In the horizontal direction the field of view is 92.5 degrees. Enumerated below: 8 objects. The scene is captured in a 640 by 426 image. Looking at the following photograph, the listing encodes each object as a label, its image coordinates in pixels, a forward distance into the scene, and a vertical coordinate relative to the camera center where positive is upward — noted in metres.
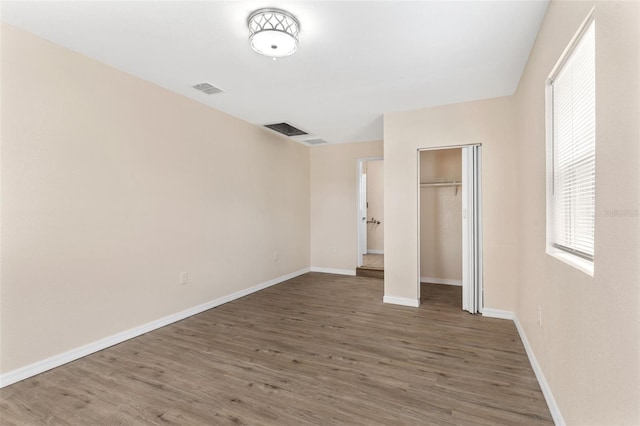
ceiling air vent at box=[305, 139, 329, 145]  5.83 +1.35
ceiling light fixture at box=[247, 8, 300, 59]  2.07 +1.26
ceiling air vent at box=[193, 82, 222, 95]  3.27 +1.35
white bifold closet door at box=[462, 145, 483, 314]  3.72 -0.19
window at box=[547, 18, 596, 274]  1.47 +0.33
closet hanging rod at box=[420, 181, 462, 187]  5.00 +0.46
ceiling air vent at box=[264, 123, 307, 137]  4.80 +1.35
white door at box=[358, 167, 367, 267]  6.04 -0.04
